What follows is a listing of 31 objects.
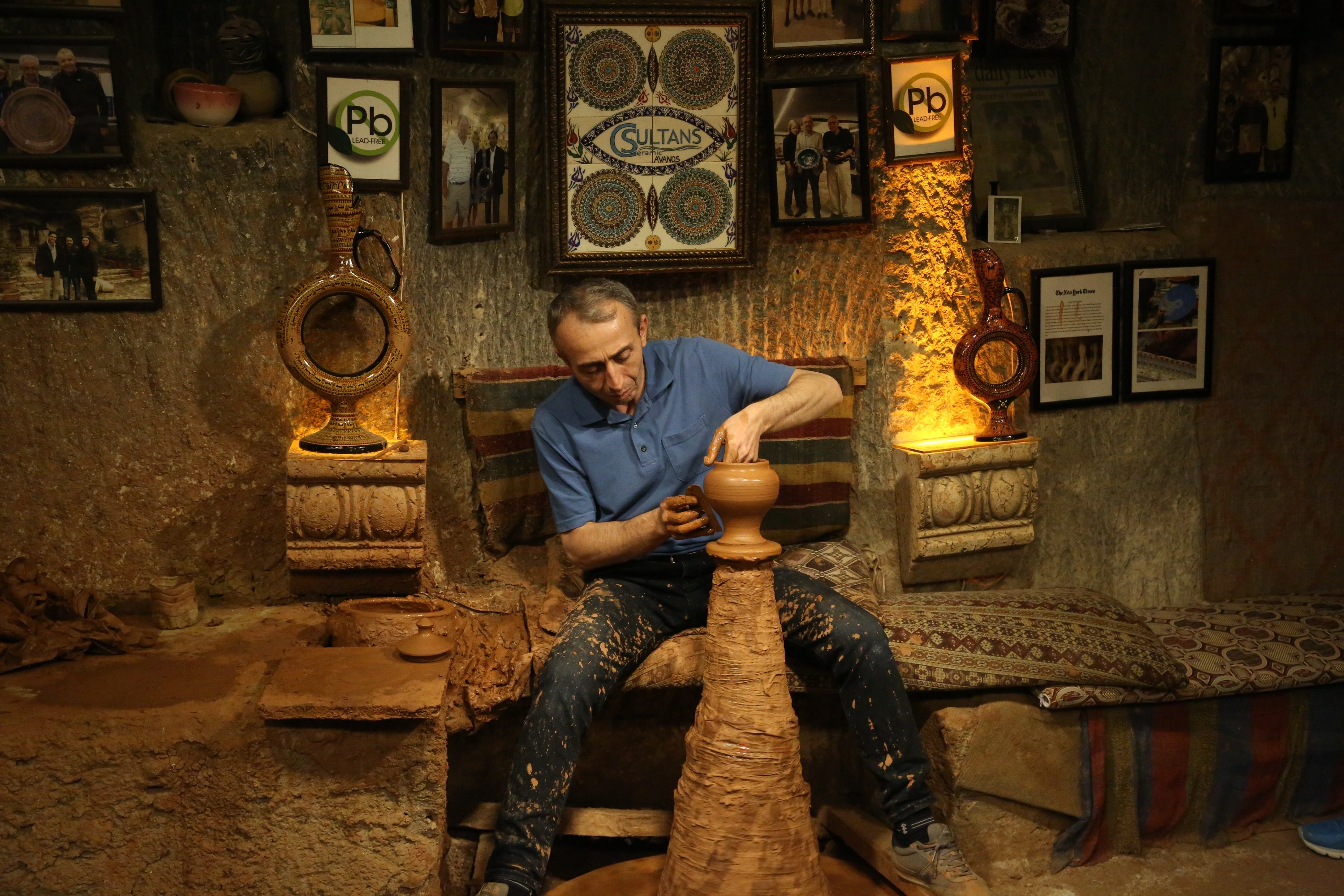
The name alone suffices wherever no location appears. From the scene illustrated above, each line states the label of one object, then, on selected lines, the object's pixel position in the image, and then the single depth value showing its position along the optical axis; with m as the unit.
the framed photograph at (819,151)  3.81
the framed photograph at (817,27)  3.76
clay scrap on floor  3.15
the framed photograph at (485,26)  3.54
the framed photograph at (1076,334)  4.07
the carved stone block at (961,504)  3.88
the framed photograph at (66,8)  3.36
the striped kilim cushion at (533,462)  3.72
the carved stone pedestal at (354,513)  3.41
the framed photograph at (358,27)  3.49
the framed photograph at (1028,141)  4.54
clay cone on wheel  2.54
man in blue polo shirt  2.79
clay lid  3.07
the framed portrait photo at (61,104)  3.38
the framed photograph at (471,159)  3.62
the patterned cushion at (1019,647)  3.25
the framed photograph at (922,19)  3.81
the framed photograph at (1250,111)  4.15
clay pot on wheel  2.54
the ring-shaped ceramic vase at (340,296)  3.38
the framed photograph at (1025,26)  4.29
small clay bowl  3.50
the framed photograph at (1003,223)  4.13
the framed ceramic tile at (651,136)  3.69
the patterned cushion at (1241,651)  3.36
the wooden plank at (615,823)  3.15
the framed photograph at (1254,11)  4.09
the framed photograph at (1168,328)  4.17
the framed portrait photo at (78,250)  3.47
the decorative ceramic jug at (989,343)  3.90
